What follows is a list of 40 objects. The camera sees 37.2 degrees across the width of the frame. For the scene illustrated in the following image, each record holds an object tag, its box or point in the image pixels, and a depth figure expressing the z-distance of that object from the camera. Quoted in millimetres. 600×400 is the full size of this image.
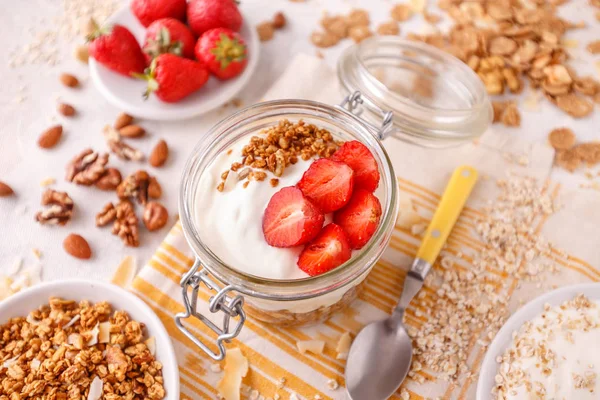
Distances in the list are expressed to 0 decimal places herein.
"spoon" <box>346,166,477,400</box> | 525
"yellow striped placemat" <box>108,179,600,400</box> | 531
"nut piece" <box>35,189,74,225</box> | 590
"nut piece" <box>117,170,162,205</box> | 598
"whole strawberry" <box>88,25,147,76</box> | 614
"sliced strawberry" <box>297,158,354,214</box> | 479
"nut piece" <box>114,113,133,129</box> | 627
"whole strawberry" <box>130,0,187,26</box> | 631
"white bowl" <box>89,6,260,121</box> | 616
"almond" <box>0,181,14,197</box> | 599
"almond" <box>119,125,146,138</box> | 621
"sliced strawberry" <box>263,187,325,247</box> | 468
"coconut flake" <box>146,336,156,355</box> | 529
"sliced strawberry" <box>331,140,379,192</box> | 493
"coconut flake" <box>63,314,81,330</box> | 535
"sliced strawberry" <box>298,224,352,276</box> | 465
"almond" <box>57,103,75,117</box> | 631
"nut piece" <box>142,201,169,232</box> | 588
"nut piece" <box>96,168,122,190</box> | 601
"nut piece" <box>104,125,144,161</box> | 616
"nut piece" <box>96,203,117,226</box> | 591
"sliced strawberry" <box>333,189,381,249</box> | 477
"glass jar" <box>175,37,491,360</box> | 468
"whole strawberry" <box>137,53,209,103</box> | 601
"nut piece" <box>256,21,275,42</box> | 672
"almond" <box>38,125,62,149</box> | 619
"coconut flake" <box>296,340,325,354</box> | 542
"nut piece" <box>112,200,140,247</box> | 585
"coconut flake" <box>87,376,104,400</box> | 509
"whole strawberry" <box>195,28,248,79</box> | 613
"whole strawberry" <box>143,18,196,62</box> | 616
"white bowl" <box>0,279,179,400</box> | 529
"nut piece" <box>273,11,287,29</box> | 671
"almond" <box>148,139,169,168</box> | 611
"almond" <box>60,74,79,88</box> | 644
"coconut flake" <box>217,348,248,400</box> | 527
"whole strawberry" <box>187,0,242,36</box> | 626
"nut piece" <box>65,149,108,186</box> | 603
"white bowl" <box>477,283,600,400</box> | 516
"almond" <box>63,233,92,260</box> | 580
